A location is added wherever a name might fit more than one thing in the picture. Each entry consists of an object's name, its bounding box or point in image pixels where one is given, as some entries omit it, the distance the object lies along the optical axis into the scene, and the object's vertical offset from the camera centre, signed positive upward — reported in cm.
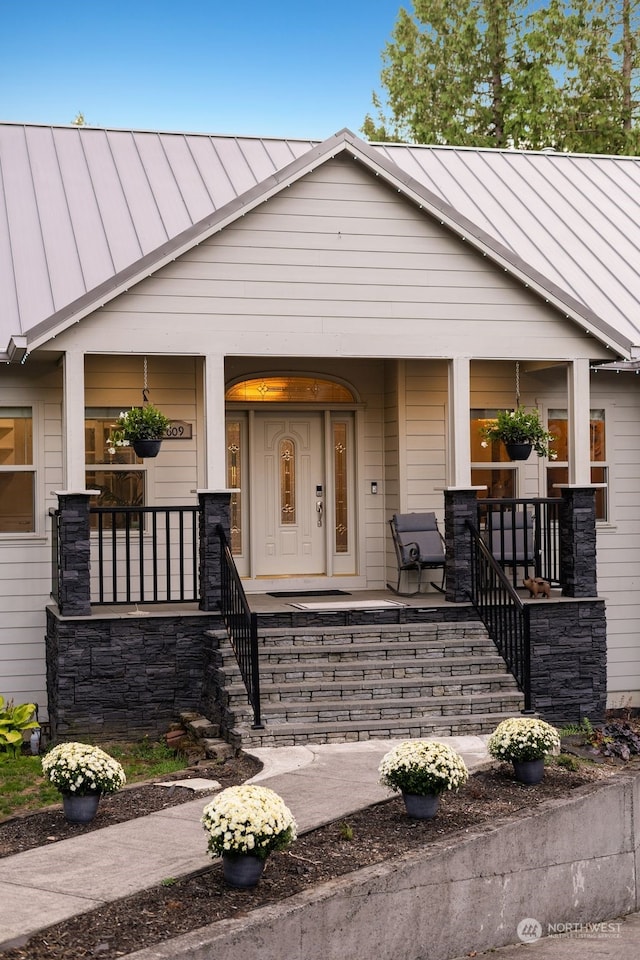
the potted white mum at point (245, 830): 599 -179
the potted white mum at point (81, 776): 725 -181
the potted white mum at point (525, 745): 808 -183
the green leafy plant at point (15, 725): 1080 -222
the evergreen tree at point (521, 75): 2695 +982
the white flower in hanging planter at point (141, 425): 1115 +62
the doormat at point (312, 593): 1307 -121
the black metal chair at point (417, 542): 1261 -62
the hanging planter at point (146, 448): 1121 +40
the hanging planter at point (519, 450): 1213 +36
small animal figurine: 1168 -105
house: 1111 +140
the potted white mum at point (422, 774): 720 -180
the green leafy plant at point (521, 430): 1210 +57
